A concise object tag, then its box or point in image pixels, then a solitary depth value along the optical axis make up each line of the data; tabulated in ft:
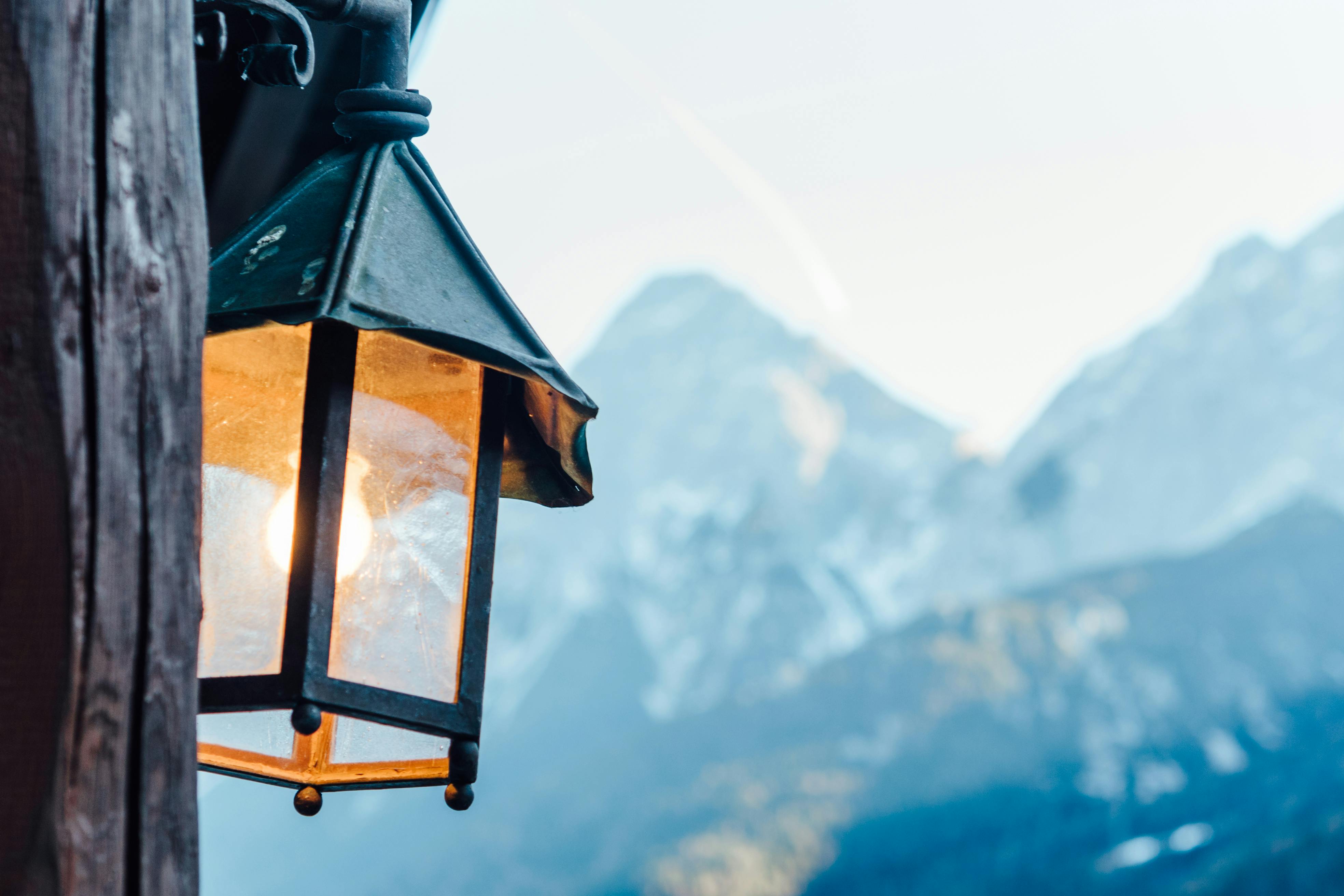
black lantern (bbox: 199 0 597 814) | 6.01
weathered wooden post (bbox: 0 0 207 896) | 5.55
